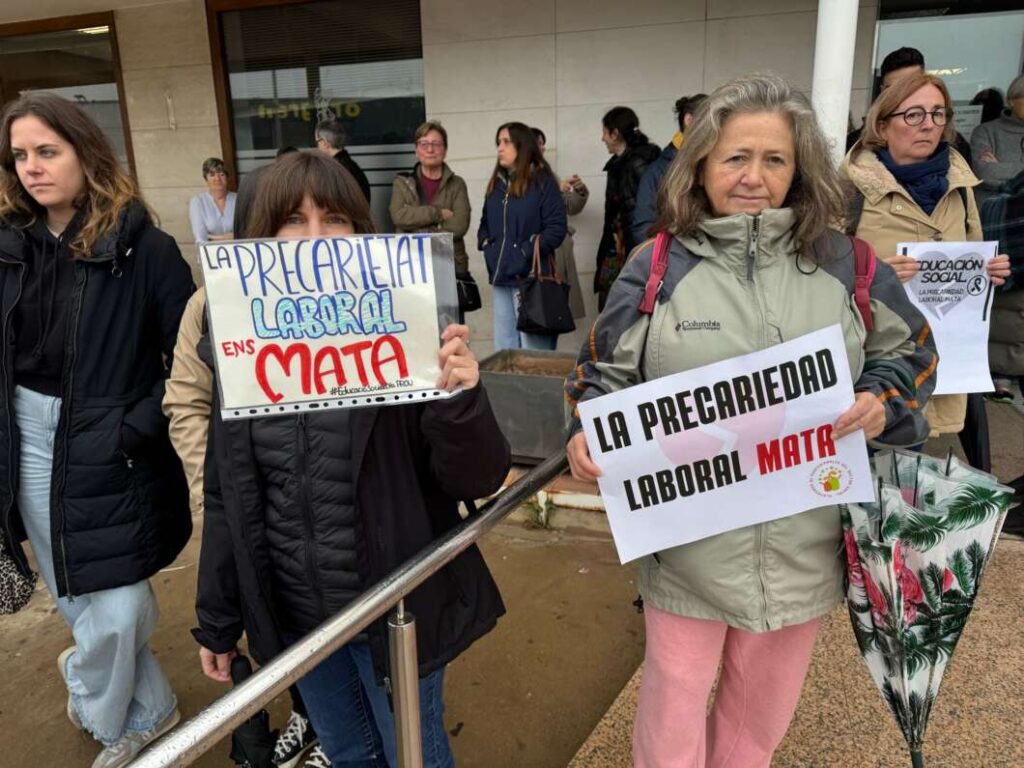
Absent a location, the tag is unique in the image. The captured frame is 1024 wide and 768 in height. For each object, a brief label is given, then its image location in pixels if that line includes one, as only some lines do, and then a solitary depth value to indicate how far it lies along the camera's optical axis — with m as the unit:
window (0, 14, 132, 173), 7.87
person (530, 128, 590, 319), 5.64
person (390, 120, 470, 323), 5.64
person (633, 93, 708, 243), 4.31
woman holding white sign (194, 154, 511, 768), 1.58
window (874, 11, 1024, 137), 5.42
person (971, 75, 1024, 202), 3.67
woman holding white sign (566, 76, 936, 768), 1.59
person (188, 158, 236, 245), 6.95
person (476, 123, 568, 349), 5.15
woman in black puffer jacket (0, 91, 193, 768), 2.15
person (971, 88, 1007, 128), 5.35
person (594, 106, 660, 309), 5.29
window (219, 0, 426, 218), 6.93
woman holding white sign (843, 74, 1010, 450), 2.54
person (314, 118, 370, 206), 6.05
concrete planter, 4.34
